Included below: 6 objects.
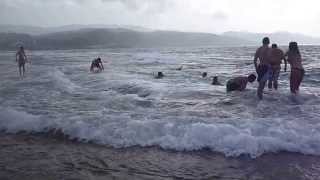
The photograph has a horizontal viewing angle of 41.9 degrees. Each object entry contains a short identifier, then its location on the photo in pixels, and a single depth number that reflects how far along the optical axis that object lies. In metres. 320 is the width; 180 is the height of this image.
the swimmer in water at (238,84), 15.80
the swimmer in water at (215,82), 19.22
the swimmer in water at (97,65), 27.44
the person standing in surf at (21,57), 25.39
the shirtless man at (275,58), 14.40
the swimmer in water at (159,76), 22.59
